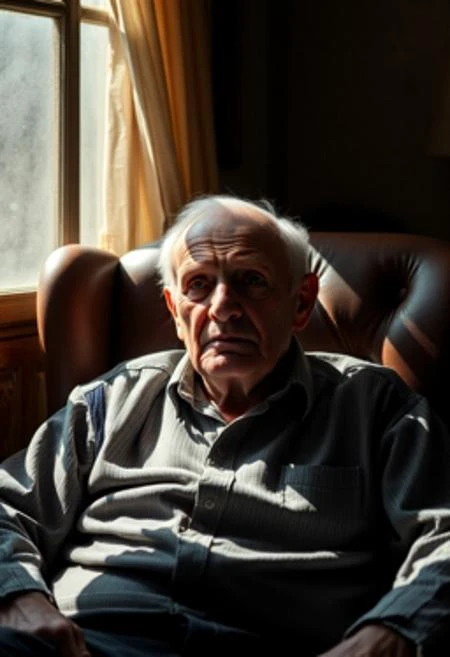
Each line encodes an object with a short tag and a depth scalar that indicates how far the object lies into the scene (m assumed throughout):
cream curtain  2.61
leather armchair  1.80
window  2.46
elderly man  1.44
